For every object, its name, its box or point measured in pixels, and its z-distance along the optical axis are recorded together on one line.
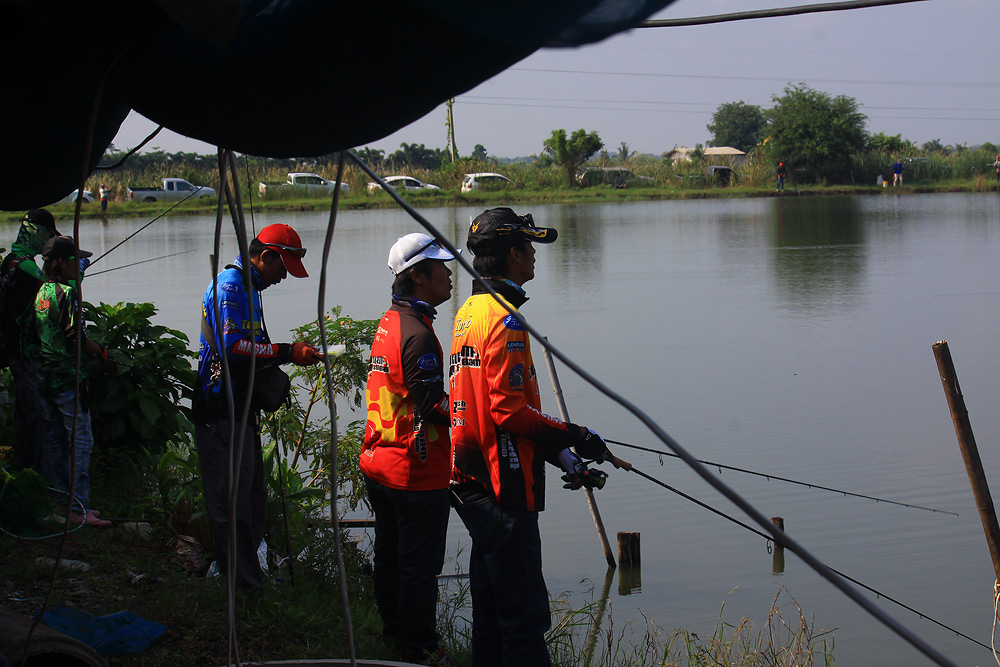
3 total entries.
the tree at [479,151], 78.09
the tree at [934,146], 78.61
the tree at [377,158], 63.64
